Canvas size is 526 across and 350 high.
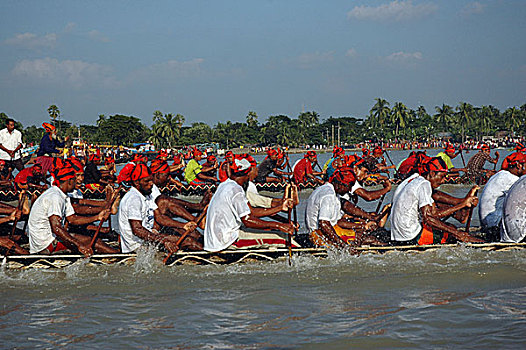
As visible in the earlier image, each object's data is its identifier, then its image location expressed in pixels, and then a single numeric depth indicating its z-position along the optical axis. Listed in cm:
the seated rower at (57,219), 916
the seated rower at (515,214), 949
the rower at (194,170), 2248
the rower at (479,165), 2102
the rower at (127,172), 926
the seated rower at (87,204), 982
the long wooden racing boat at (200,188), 2083
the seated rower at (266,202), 877
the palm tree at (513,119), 12421
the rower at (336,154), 1890
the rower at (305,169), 2120
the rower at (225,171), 926
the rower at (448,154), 1997
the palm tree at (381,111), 12712
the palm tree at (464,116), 12275
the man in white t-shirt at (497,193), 1039
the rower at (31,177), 1436
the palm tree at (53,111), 8814
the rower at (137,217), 911
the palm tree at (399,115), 12325
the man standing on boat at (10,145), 2041
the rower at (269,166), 2075
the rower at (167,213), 960
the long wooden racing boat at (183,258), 940
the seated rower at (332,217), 930
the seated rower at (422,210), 930
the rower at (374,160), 2080
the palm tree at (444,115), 12762
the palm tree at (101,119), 11480
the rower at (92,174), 1877
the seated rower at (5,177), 2056
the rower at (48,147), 1836
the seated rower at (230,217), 873
